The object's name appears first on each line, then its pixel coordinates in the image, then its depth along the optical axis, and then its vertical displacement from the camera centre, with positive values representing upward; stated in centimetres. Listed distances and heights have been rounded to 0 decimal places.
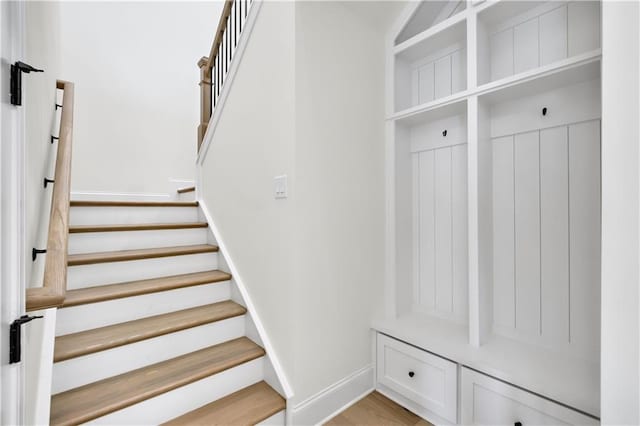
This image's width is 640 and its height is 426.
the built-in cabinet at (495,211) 141 +0
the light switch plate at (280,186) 158 +13
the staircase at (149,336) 135 -62
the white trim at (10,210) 65 +1
